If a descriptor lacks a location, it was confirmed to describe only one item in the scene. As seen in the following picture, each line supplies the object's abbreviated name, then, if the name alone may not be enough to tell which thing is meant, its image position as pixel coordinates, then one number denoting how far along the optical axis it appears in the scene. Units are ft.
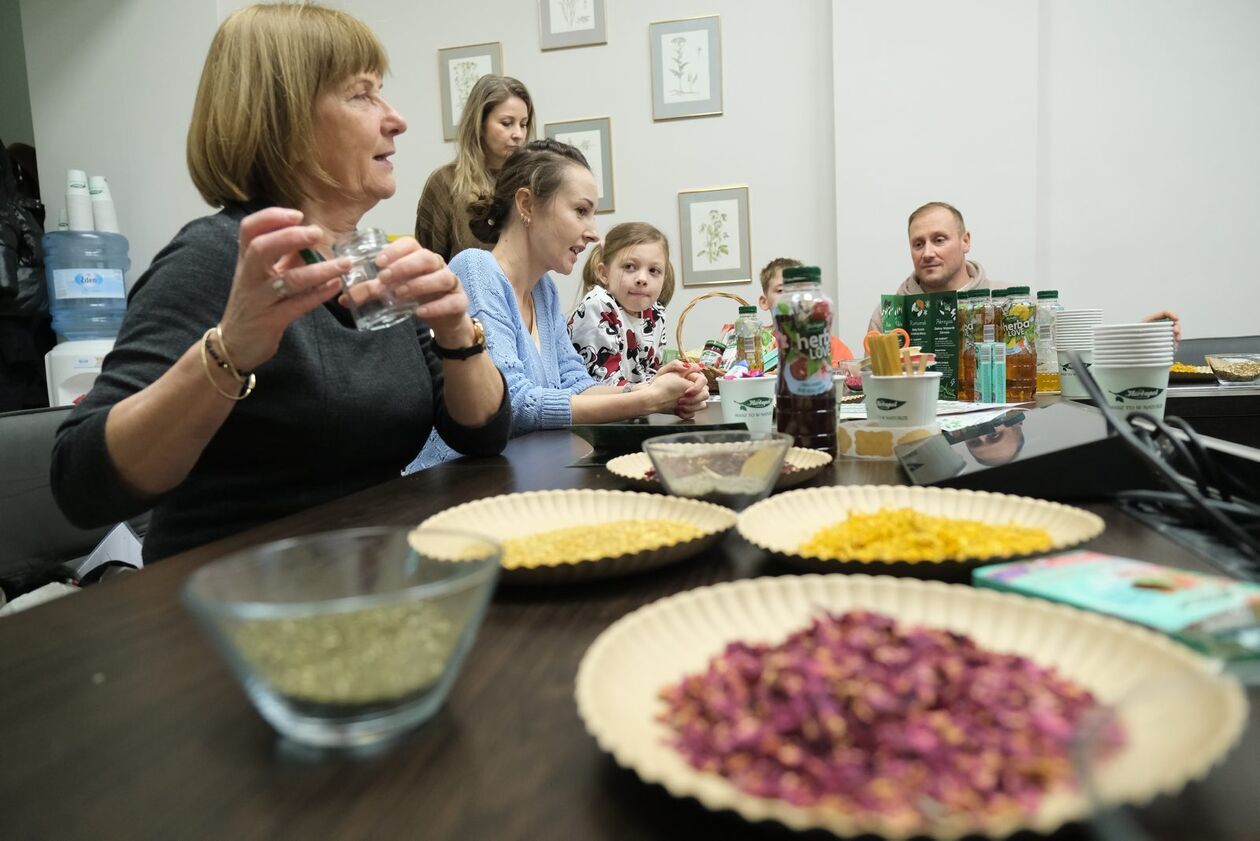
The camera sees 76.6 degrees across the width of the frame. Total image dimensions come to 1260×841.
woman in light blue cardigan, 5.89
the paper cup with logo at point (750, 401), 4.15
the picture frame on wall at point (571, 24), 13.00
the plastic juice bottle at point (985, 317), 5.34
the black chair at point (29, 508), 4.30
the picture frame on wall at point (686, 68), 12.75
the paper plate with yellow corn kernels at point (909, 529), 1.77
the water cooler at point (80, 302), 10.98
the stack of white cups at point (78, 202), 11.13
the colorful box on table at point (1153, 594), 1.25
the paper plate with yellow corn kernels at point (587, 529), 1.87
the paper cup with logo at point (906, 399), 3.47
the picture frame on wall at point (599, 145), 13.21
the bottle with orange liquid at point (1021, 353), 5.53
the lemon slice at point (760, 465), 2.47
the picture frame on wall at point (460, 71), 13.46
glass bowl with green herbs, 1.13
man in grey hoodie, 10.75
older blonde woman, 3.05
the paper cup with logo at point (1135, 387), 3.91
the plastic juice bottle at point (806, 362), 3.29
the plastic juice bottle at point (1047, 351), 6.11
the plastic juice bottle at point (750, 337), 6.63
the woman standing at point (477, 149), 9.03
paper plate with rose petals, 0.76
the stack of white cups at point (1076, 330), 6.44
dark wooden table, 1.04
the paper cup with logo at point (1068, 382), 5.62
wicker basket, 7.18
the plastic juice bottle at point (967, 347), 5.39
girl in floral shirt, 9.56
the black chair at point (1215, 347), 9.68
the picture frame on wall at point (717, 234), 12.95
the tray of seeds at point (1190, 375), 6.79
